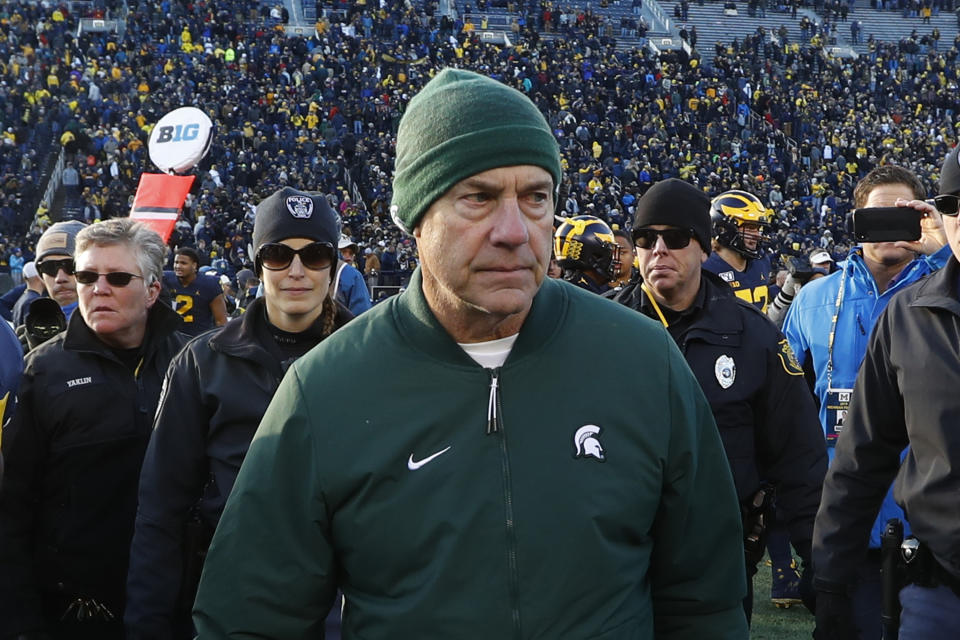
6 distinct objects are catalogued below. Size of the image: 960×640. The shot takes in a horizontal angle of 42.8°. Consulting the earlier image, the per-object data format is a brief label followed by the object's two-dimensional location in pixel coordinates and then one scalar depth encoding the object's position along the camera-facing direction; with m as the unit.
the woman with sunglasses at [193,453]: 3.22
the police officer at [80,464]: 3.58
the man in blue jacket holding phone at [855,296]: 4.62
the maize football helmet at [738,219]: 6.60
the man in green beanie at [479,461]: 1.89
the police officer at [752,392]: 3.82
